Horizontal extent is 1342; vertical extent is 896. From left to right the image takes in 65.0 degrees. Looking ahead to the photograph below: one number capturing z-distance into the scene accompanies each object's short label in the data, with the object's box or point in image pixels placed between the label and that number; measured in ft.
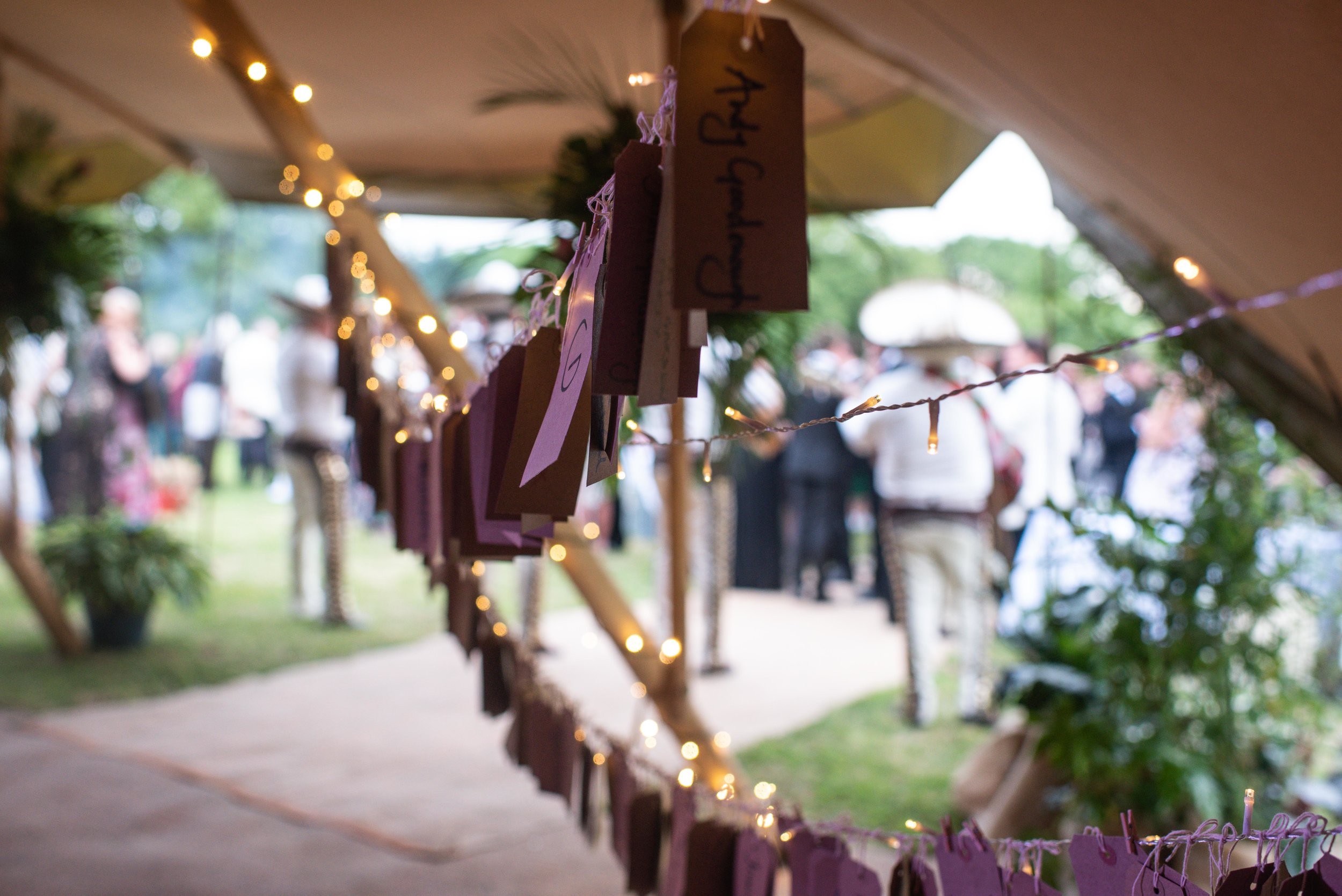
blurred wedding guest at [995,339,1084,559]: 14.87
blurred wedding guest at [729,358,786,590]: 20.95
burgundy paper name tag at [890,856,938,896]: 3.89
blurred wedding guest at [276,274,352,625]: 16.90
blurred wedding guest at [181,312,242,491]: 23.97
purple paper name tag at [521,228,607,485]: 3.16
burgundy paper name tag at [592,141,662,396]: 3.13
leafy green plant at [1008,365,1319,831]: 7.98
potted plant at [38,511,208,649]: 15.21
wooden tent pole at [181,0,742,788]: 7.29
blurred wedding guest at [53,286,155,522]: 20.51
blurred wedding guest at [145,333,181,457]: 28.94
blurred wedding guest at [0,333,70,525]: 14.08
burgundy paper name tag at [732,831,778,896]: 4.58
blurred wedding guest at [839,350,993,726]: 12.94
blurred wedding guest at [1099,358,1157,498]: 21.22
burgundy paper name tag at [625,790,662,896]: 5.39
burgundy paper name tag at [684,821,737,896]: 4.79
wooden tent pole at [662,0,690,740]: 7.40
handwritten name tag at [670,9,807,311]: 2.78
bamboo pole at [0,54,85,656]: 13.60
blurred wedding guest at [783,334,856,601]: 19.04
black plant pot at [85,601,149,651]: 15.25
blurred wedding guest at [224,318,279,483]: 26.16
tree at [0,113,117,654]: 13.38
